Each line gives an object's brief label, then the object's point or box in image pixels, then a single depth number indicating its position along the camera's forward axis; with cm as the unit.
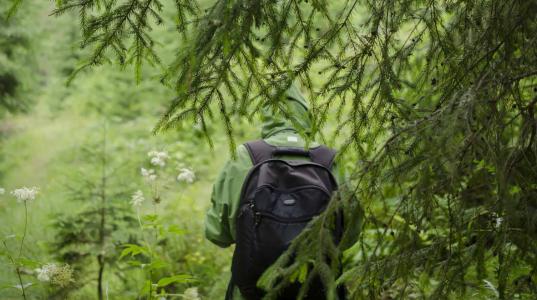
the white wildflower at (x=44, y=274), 312
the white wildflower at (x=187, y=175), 403
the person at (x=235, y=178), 301
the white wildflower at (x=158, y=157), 401
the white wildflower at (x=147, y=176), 385
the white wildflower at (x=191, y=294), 392
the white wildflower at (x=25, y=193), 333
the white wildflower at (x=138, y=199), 372
